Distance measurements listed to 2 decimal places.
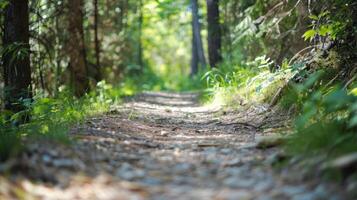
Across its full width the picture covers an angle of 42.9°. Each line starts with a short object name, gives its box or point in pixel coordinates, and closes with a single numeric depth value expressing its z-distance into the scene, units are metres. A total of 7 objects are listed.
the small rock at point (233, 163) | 3.72
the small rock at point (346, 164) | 2.92
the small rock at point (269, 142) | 4.17
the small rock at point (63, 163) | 3.33
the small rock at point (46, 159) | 3.31
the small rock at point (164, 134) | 5.42
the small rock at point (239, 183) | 3.13
